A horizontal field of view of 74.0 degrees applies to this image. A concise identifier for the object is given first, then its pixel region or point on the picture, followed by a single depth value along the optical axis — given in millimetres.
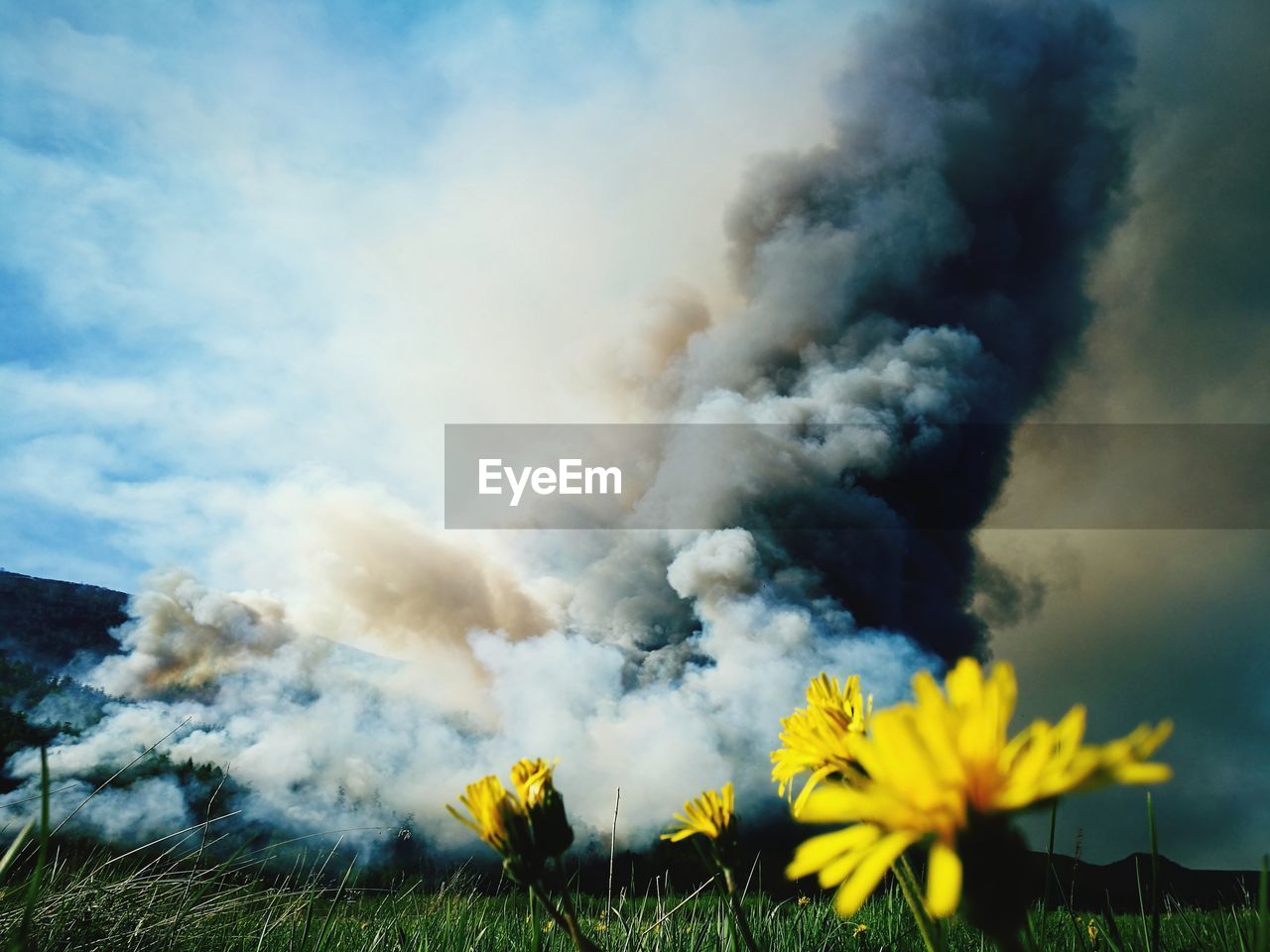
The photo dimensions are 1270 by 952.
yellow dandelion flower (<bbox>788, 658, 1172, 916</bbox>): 93
